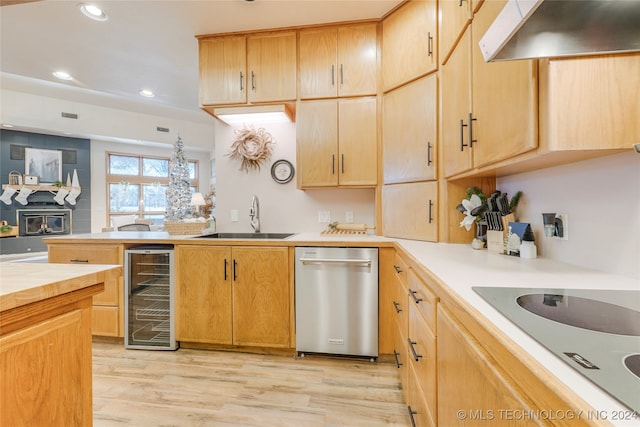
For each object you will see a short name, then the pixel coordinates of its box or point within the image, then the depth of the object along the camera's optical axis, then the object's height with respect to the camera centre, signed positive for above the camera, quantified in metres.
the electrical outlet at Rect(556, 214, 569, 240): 1.25 -0.07
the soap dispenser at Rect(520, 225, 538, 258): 1.36 -0.17
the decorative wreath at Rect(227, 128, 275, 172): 2.79 +0.68
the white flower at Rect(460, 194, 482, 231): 1.77 +0.03
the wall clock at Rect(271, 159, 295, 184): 2.81 +0.42
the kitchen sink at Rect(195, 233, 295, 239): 2.72 -0.23
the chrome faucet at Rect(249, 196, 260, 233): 2.76 -0.03
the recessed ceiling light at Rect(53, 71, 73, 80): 3.20 +1.64
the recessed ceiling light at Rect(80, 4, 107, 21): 2.14 +1.61
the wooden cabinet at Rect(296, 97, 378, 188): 2.36 +0.61
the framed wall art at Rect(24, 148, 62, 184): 6.20 +1.14
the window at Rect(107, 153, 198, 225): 7.23 +0.75
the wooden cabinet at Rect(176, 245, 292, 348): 2.16 -0.67
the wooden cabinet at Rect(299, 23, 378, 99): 2.35 +1.31
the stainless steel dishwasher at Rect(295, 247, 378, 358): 2.05 -0.67
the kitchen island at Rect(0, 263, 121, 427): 0.65 -0.35
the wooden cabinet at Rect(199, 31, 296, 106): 2.45 +1.31
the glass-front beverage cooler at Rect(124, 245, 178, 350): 2.31 -0.74
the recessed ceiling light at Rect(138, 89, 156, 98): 3.77 +1.70
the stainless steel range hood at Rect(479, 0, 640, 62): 0.75 +0.54
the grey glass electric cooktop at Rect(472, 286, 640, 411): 0.41 -0.24
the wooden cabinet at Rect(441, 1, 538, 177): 1.00 +0.48
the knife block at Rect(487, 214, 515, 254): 1.55 -0.15
